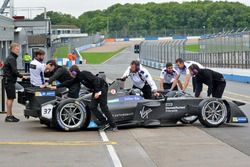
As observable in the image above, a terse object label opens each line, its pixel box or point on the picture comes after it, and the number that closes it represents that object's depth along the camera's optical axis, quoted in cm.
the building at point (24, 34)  4305
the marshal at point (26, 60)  4383
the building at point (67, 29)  16275
